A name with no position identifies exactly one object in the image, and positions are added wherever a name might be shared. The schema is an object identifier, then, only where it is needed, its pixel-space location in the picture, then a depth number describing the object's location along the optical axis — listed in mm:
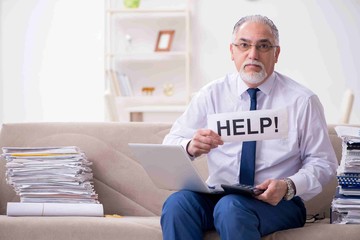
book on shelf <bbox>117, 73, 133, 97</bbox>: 6551
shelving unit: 6625
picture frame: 6641
